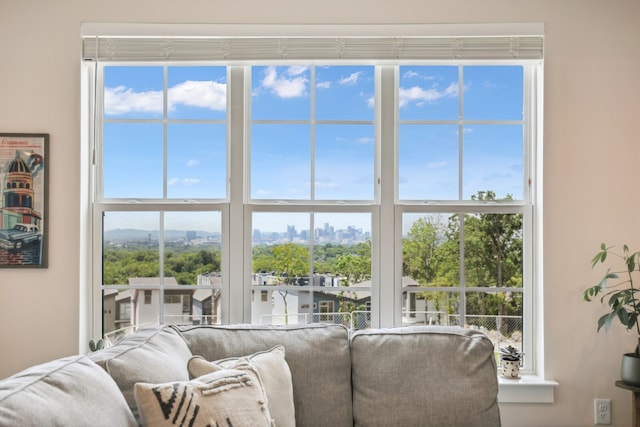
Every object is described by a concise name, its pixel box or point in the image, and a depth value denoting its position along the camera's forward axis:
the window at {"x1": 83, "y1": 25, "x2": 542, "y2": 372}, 2.94
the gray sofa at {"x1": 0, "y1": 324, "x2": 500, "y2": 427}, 2.16
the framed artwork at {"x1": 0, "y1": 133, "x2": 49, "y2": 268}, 2.81
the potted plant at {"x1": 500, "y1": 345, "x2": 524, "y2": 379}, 2.81
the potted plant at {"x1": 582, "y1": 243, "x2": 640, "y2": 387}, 2.57
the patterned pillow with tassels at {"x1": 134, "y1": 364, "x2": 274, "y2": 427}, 1.56
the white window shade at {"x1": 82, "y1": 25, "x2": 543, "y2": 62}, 2.84
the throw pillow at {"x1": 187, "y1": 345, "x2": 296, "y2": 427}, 1.88
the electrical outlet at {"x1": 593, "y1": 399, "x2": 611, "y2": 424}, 2.79
